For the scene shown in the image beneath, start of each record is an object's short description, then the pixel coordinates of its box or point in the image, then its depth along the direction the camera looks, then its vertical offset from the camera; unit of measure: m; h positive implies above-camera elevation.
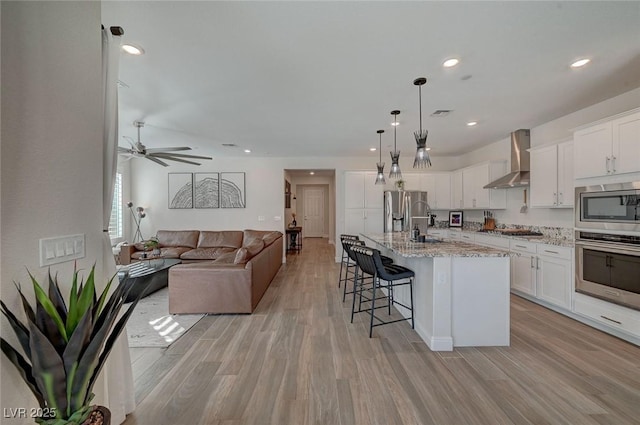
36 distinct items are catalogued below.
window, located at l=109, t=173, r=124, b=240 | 5.99 -0.03
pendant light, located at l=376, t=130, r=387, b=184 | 4.23 +0.61
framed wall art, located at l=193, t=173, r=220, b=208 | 6.70 +0.61
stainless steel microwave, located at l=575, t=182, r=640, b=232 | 2.50 +0.06
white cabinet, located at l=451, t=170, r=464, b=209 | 5.78 +0.52
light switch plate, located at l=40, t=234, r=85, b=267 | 1.17 -0.17
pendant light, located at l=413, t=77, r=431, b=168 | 2.62 +0.69
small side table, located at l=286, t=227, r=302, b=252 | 8.26 -0.88
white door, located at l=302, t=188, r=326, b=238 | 11.33 +0.01
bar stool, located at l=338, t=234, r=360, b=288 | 3.98 -0.39
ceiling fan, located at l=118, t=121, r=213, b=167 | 3.86 +0.96
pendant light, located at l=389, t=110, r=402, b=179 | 3.45 +0.69
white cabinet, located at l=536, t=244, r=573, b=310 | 3.11 -0.80
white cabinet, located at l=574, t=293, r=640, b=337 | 2.47 -1.05
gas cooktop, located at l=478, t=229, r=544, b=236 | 4.10 -0.33
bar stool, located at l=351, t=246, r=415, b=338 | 2.67 -0.63
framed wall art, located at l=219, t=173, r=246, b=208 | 6.70 +0.61
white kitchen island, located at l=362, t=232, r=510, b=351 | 2.46 -0.84
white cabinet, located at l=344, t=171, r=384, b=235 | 6.24 +0.24
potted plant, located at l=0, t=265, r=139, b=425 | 0.94 -0.53
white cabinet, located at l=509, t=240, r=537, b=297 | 3.58 -0.79
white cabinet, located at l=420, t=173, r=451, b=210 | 6.06 +0.58
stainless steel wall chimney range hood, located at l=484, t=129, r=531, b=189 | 4.33 +0.91
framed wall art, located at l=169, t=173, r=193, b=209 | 6.67 +0.61
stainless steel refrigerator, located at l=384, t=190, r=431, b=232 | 5.90 +0.09
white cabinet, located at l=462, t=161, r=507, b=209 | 4.92 +0.52
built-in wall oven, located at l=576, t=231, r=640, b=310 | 2.46 -0.56
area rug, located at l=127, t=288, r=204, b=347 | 2.65 -1.29
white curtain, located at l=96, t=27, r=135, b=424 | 1.58 +0.09
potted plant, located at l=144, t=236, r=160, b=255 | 4.38 -0.52
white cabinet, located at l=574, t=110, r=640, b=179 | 2.49 +0.68
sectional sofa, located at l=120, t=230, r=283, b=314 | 3.21 -0.90
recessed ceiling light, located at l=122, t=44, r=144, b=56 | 2.09 +1.36
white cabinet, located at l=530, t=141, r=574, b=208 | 3.45 +0.52
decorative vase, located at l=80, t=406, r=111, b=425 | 1.08 -0.88
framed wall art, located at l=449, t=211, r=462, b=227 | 6.09 -0.15
